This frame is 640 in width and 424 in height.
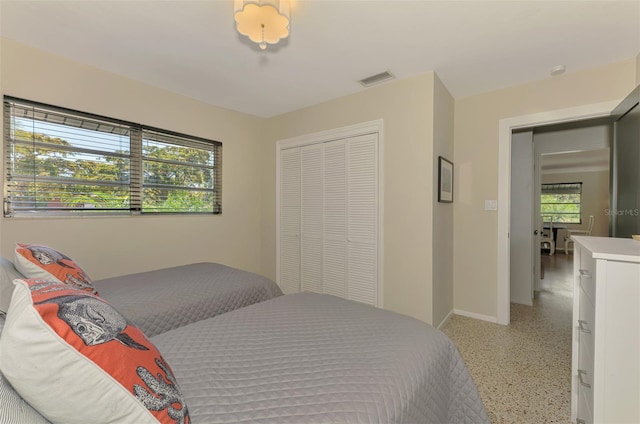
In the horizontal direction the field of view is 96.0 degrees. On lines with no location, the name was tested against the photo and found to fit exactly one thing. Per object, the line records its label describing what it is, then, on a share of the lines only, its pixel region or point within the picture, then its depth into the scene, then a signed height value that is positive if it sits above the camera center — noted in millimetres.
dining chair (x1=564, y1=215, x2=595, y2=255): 6562 -595
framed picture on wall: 2838 +282
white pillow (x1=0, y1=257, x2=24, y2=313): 1126 -314
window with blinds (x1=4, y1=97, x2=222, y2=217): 2281 +404
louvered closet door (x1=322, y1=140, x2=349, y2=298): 3279 -135
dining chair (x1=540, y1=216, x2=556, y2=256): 7141 -776
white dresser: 1204 -552
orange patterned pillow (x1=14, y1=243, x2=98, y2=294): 1354 -286
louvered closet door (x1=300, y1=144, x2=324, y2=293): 3496 -127
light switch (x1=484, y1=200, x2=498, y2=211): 3064 +25
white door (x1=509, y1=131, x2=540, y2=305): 3580 -148
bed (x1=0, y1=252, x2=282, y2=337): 1589 -562
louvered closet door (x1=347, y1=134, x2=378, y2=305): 3051 -112
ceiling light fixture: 1547 +1066
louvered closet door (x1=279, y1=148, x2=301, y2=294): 3732 -152
